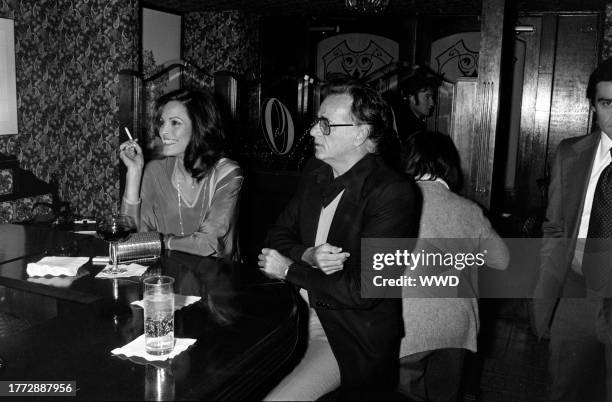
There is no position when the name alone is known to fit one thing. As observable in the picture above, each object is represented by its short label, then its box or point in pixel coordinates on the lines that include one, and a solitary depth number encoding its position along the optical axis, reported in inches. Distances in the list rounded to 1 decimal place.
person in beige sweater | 85.1
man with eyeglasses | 74.0
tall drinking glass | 54.6
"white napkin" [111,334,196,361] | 53.8
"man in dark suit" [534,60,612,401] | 84.9
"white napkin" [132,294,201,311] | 66.6
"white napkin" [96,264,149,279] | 76.6
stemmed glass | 77.5
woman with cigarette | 106.4
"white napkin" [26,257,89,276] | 76.5
